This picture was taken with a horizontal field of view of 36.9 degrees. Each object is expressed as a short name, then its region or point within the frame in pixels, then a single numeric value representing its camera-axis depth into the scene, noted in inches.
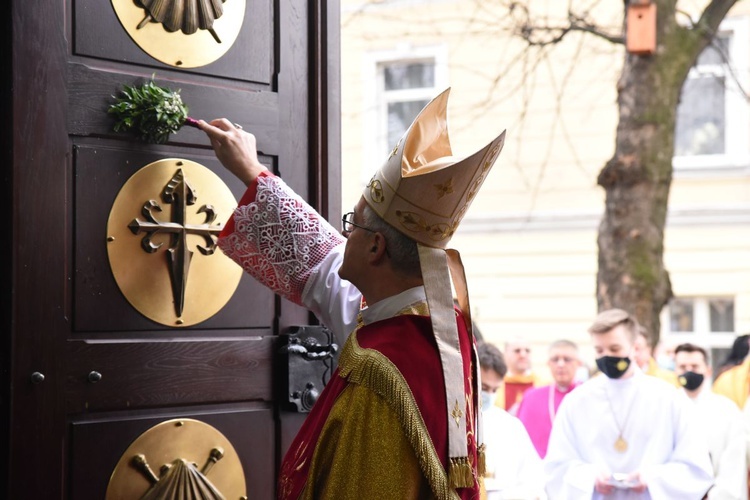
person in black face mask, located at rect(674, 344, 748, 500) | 255.1
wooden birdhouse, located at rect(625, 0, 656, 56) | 297.0
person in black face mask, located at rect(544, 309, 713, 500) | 227.8
